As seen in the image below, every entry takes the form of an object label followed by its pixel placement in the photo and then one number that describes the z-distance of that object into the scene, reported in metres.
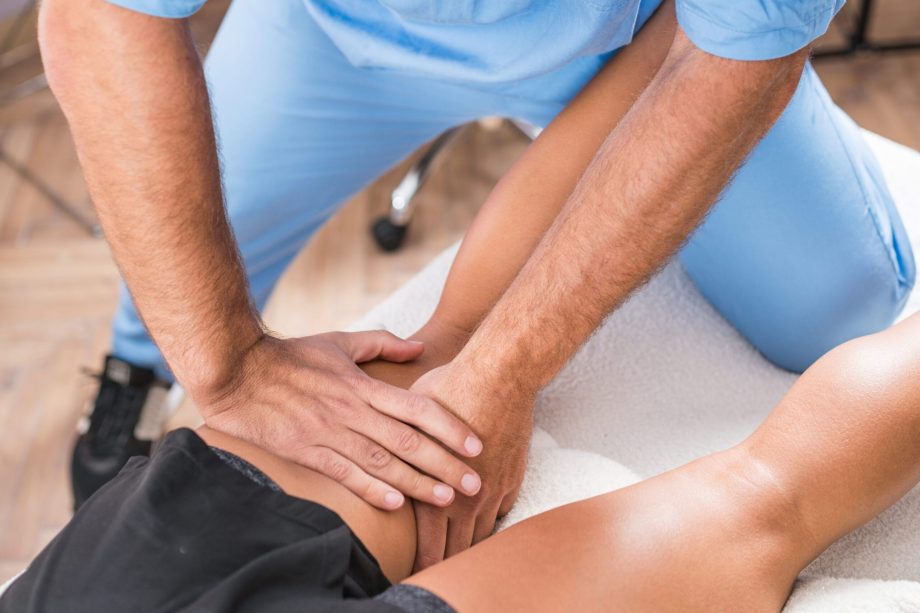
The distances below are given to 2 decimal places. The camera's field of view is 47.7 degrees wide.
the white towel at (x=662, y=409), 0.99
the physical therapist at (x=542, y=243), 1.00
